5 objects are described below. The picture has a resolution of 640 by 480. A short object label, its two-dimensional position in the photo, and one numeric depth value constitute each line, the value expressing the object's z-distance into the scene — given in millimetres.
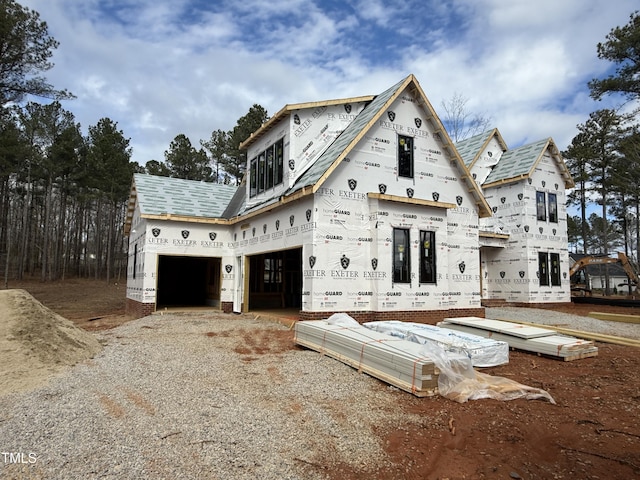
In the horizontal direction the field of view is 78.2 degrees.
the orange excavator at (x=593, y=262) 21562
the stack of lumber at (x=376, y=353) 5762
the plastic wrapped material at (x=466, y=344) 7531
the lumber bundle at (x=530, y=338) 8281
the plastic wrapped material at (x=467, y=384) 5668
